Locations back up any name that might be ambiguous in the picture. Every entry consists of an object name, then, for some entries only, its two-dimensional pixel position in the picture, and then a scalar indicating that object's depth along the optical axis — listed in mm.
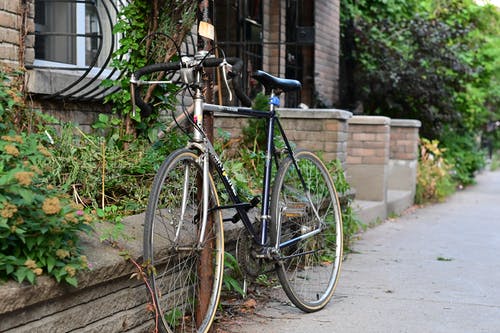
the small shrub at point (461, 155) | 14477
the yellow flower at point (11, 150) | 2691
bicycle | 3262
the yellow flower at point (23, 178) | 2514
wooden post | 3461
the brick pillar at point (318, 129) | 6855
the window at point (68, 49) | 4781
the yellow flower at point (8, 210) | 2439
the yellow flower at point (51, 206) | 2584
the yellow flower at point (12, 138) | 2855
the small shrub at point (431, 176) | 11345
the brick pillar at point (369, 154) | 8977
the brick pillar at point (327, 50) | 10914
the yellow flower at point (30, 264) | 2535
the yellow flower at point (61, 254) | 2643
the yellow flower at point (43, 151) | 2906
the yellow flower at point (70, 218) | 2665
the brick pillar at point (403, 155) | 10656
